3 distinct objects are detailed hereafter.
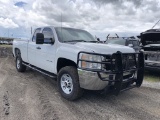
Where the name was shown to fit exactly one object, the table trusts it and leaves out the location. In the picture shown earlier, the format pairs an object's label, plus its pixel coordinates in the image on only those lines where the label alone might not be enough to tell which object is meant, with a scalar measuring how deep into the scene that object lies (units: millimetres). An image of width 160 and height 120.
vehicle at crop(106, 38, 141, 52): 6019
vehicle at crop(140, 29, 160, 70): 4355
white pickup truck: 2627
